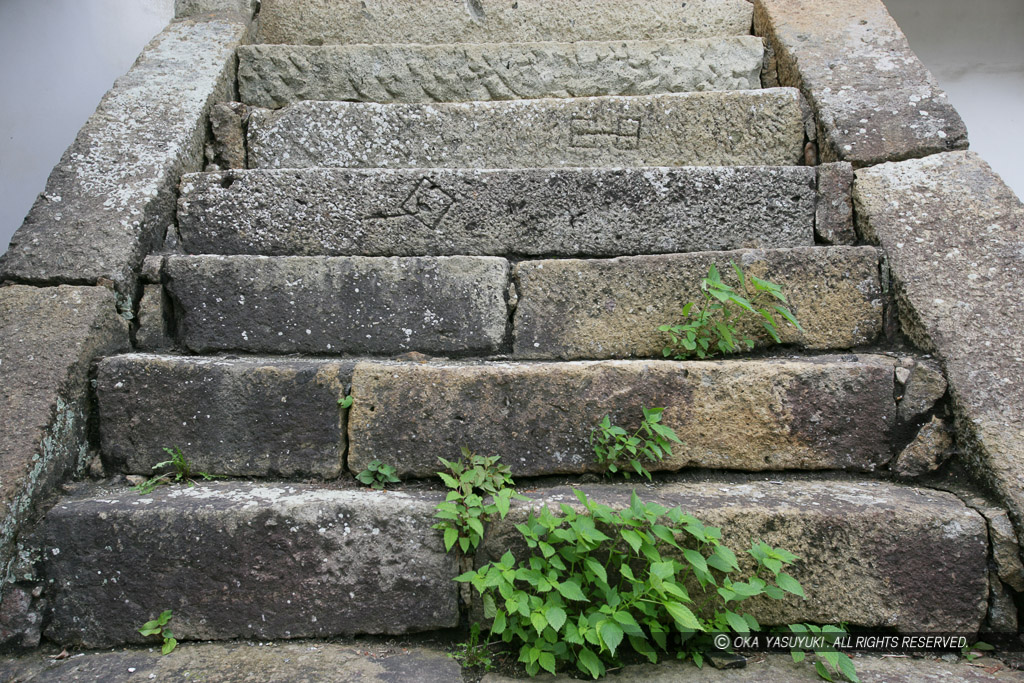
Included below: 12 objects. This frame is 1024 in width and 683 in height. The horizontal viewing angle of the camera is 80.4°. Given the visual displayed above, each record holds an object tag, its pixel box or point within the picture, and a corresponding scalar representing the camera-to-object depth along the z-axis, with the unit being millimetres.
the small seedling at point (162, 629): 1554
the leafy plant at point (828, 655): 1377
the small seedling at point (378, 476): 1794
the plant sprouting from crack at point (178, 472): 1798
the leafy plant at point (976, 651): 1514
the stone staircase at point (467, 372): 1584
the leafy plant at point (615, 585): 1395
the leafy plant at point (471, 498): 1562
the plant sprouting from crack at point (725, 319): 1922
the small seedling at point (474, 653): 1503
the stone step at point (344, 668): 1430
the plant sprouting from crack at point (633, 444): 1740
